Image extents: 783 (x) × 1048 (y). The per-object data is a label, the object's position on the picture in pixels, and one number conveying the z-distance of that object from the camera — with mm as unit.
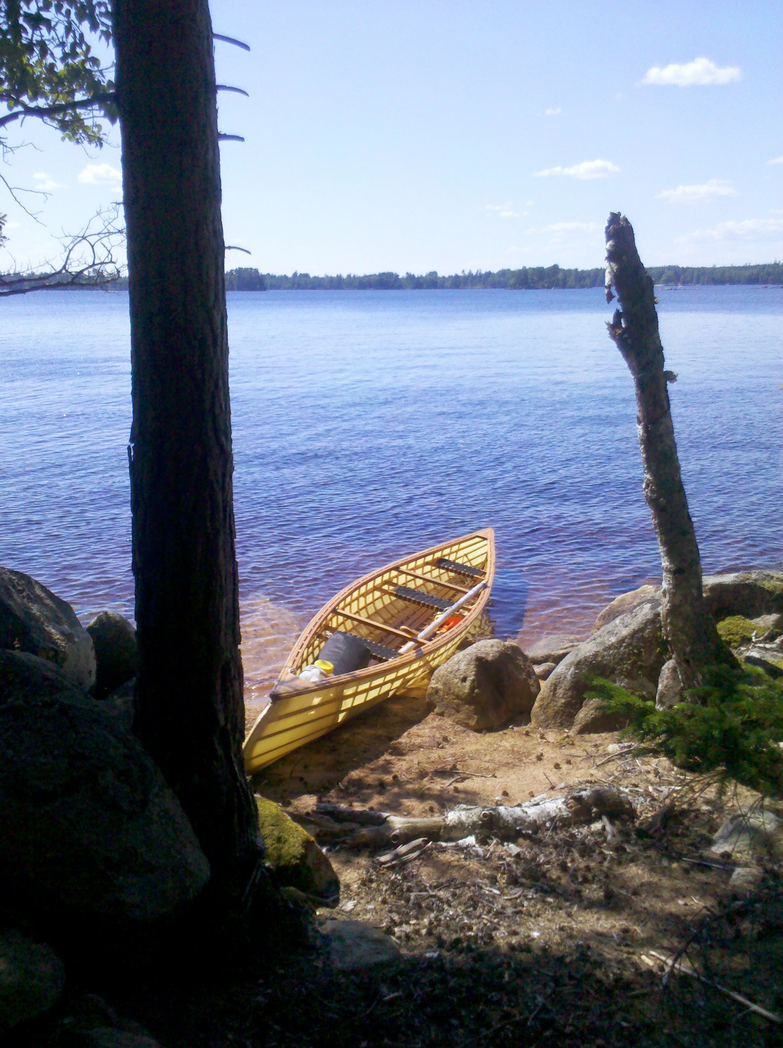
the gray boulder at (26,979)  2561
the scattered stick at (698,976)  2832
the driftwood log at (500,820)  4547
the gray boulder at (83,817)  2961
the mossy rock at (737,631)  7363
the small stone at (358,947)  3334
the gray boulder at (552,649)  10141
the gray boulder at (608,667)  6961
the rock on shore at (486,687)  7992
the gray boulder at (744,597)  8711
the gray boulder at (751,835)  4012
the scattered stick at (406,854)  4480
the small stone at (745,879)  3684
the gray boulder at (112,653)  6000
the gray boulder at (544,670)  9336
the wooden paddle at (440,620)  9625
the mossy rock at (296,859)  4105
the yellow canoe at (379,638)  7121
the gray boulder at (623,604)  10445
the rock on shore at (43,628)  4480
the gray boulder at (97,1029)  2532
